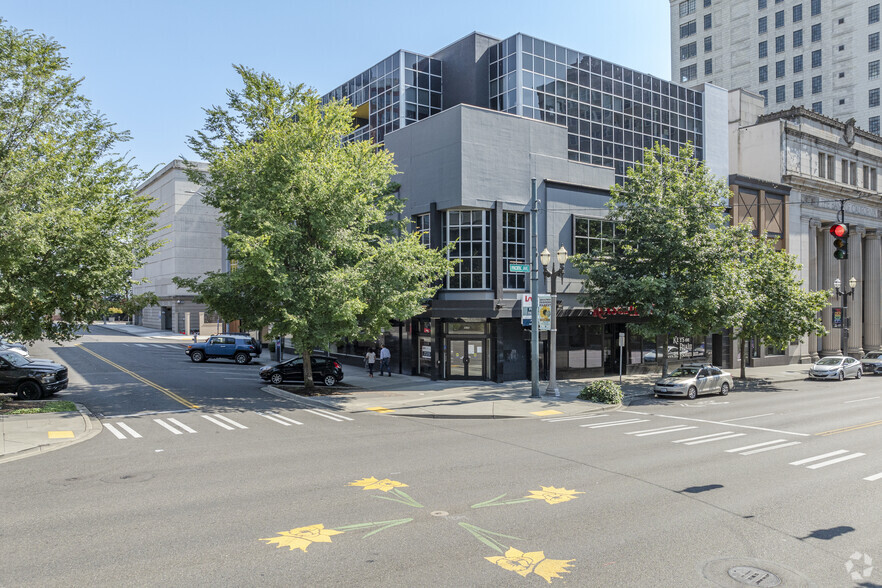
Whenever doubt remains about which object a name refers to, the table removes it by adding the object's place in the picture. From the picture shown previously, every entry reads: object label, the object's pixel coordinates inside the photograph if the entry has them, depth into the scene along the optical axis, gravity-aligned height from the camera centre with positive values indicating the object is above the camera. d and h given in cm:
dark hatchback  2752 -278
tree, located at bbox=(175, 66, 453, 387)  2103 +329
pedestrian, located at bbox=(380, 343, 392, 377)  3131 -248
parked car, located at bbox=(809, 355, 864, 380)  3369 -339
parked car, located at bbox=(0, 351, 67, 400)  2167 -244
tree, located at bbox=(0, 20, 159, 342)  1733 +341
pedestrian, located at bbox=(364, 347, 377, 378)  3121 -252
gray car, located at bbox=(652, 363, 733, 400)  2514 -315
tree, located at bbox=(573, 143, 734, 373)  2641 +271
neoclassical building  4191 +863
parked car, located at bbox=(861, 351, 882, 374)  3816 -353
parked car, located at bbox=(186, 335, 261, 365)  3922 -246
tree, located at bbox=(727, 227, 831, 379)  3075 +42
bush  2279 -322
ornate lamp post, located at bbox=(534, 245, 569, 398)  2320 -4
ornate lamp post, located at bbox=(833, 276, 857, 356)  3988 -17
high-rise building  6138 +3020
